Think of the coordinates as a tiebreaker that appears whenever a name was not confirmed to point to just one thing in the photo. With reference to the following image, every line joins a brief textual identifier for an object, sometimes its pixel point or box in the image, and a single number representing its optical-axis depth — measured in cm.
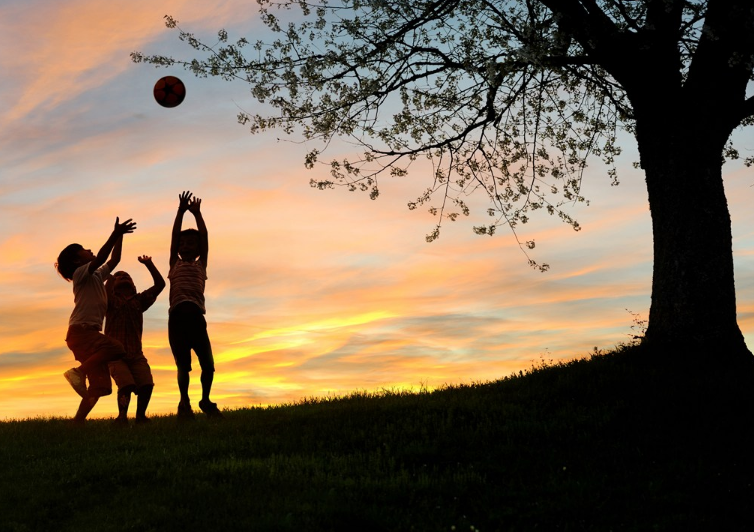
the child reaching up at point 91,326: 1369
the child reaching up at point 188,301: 1335
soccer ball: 1538
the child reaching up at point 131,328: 1429
